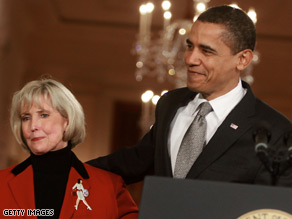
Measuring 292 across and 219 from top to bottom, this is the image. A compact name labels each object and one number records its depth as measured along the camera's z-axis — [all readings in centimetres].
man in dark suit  757
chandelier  1369
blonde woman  770
